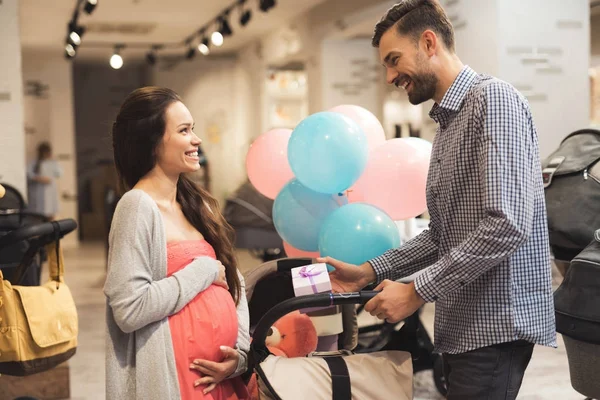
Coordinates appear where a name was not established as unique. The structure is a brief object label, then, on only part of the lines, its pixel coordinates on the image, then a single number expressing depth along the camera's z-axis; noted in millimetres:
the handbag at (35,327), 2734
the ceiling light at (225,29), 10430
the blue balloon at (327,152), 3006
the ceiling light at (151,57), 13445
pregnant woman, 1868
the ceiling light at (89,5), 8571
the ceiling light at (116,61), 11843
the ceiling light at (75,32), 10000
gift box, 1992
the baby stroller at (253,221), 7109
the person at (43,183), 11648
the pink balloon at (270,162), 3475
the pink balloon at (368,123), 3520
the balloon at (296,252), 3359
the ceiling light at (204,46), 11978
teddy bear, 2625
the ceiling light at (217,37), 10570
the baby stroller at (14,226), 3969
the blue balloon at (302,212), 3211
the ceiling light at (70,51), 11760
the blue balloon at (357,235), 2902
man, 1687
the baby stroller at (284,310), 1851
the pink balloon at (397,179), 3213
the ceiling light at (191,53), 13074
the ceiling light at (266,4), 8977
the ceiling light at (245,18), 9898
